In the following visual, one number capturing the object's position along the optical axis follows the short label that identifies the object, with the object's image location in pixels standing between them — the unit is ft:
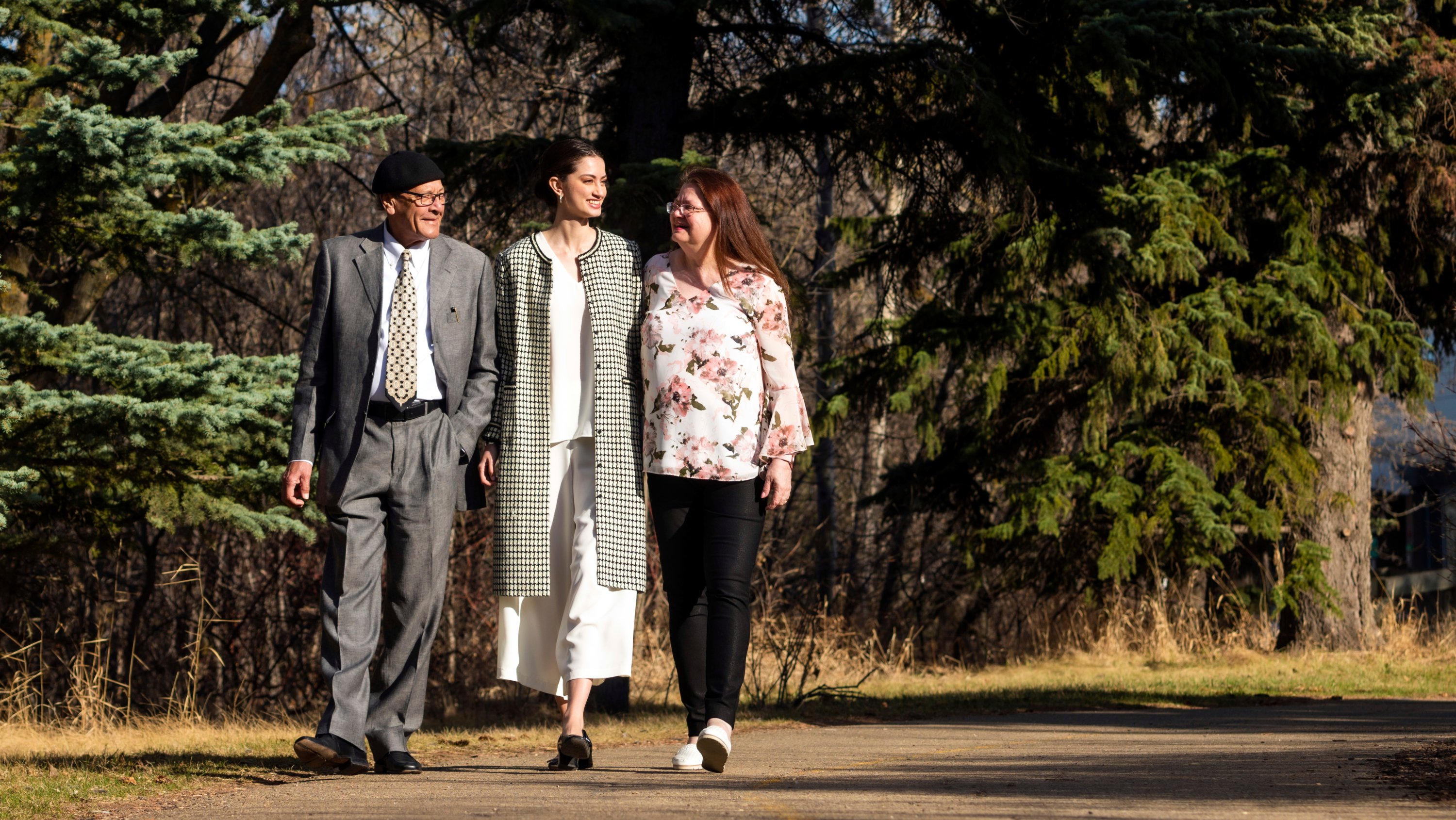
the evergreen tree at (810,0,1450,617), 55.62
